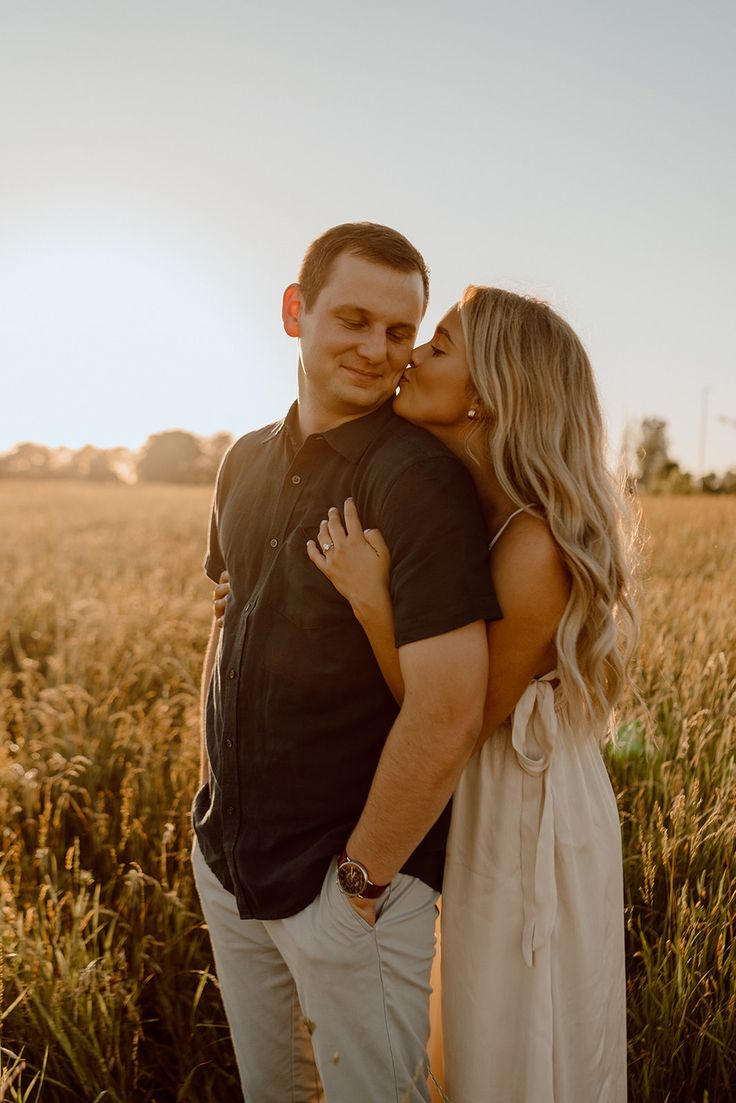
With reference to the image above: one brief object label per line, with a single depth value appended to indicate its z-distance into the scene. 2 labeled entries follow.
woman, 1.81
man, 1.71
